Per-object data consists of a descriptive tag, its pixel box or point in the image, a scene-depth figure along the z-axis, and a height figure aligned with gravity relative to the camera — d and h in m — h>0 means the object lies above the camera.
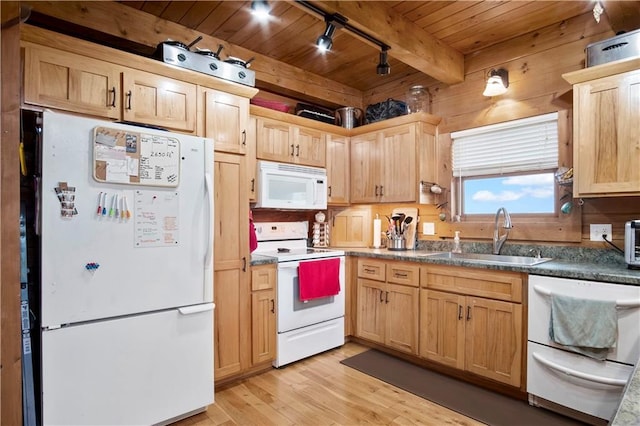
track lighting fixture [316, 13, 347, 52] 2.23 +1.16
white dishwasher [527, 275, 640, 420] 1.90 -0.86
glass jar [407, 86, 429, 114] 3.42 +1.07
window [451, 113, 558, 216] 2.78 +0.36
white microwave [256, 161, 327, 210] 2.99 +0.21
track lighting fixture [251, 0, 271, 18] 2.08 +1.19
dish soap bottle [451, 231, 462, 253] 3.15 -0.31
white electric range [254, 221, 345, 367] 2.82 -0.82
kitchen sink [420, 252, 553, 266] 2.67 -0.39
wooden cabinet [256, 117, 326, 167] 3.04 +0.60
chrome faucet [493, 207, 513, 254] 2.87 -0.19
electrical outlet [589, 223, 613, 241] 2.45 -0.15
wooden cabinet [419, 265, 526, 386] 2.33 -0.78
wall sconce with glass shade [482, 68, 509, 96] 2.85 +1.02
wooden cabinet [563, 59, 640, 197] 2.15 +0.50
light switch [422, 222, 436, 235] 3.40 -0.18
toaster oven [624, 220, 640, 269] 2.09 -0.20
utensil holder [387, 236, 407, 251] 3.38 -0.32
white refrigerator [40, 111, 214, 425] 1.70 -0.33
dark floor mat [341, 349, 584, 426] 2.13 -1.25
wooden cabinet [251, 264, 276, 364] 2.67 -0.79
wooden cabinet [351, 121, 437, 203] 3.22 +0.45
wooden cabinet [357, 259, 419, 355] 2.86 -0.80
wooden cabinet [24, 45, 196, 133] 1.86 +0.69
